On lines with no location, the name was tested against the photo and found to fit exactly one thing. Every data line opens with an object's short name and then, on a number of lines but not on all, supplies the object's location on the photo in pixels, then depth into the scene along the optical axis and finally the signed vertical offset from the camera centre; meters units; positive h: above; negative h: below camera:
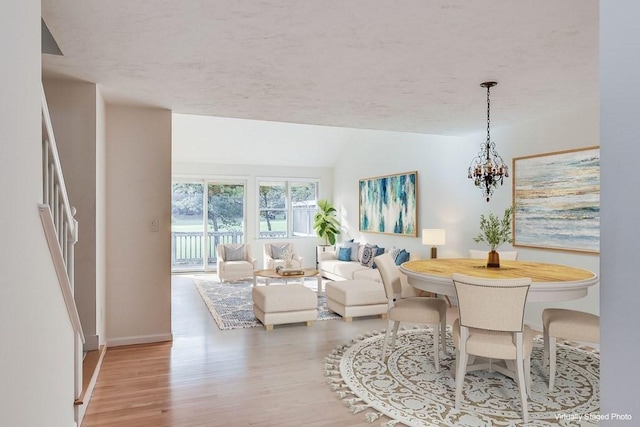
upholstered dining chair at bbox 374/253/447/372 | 3.57 -0.85
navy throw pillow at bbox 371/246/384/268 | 7.42 -0.69
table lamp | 5.88 -0.35
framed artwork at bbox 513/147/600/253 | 4.18 +0.14
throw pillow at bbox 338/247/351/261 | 8.27 -0.84
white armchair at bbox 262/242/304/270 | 8.43 -0.83
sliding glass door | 9.32 -0.18
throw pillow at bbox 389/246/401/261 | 6.94 -0.66
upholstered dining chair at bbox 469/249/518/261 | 4.52 -0.47
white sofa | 6.14 -0.99
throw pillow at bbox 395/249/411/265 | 6.69 -0.72
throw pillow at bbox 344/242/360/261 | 8.13 -0.74
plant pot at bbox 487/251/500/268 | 3.61 -0.42
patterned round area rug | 2.70 -1.33
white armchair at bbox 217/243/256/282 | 7.92 -0.97
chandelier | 3.75 +0.37
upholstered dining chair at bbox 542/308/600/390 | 3.05 -0.87
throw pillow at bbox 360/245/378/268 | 7.48 -0.78
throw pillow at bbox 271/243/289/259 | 8.60 -0.79
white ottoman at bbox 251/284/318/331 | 4.75 -1.09
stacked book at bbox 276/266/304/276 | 6.12 -0.88
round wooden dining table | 2.84 -0.48
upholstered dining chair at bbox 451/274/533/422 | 2.67 -0.73
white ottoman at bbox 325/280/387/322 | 5.14 -1.10
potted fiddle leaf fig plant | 9.55 -0.26
